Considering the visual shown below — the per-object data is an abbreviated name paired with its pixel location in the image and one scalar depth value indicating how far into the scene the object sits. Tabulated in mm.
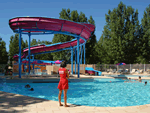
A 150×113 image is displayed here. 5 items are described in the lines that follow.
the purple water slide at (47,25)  15655
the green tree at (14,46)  51219
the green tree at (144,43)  35656
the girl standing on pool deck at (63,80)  5754
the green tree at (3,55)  45750
